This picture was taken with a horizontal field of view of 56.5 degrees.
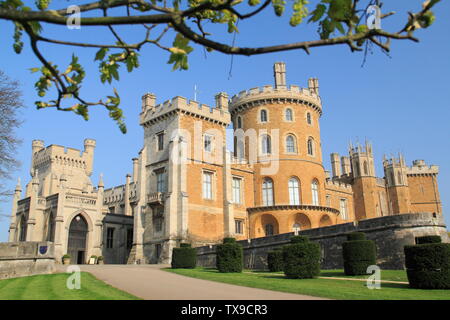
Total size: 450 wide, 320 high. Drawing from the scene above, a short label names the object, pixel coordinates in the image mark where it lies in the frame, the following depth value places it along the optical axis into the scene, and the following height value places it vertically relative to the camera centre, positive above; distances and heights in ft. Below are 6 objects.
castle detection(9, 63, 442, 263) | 107.45 +24.35
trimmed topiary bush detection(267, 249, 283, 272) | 72.38 +1.85
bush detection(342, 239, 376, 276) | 59.16 +1.91
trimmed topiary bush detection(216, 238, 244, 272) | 69.84 +2.49
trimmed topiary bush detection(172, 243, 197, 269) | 78.69 +2.95
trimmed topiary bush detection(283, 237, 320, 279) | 56.29 +1.24
